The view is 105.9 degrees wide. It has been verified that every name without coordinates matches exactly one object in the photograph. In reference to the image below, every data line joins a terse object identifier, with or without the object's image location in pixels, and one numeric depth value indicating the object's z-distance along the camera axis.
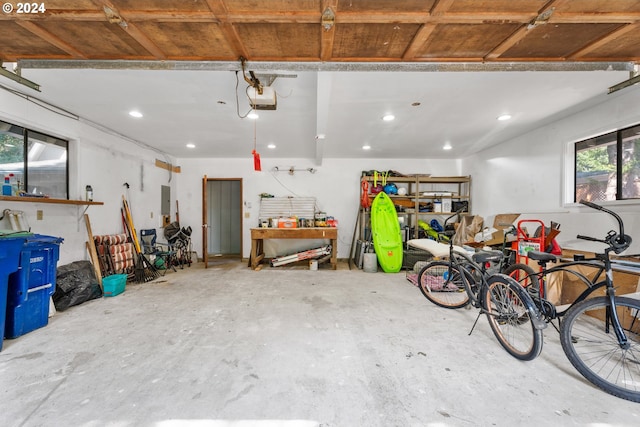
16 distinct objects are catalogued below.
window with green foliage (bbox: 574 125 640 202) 2.82
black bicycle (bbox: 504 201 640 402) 1.69
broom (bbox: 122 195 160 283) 4.35
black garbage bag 3.07
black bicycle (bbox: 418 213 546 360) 1.92
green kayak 5.10
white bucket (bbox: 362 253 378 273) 5.08
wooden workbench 5.19
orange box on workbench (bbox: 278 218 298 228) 5.46
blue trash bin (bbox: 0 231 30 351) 2.12
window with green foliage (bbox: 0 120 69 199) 2.92
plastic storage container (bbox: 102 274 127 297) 3.53
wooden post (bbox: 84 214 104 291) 3.70
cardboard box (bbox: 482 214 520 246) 4.05
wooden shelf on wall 2.63
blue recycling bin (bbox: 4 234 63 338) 2.33
